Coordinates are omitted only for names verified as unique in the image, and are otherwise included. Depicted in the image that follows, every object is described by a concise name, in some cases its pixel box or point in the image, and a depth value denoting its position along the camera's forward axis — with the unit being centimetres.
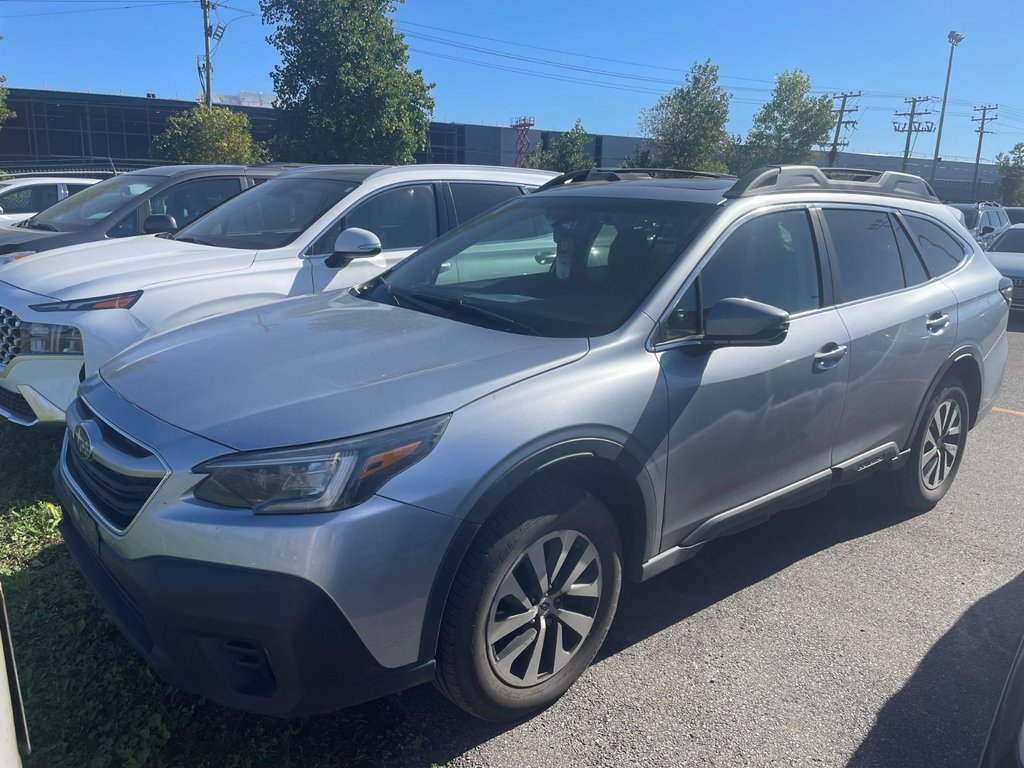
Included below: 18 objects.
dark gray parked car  715
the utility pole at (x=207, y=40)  3466
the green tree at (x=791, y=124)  4328
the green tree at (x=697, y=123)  4006
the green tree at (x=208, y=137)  2656
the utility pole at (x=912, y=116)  6944
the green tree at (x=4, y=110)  2795
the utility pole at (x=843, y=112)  6320
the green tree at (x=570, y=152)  4184
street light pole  5628
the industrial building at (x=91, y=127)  3972
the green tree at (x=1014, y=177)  5744
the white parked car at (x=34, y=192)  1212
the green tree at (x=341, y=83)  2258
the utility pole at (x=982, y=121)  7519
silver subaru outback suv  231
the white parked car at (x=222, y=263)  456
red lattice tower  5391
